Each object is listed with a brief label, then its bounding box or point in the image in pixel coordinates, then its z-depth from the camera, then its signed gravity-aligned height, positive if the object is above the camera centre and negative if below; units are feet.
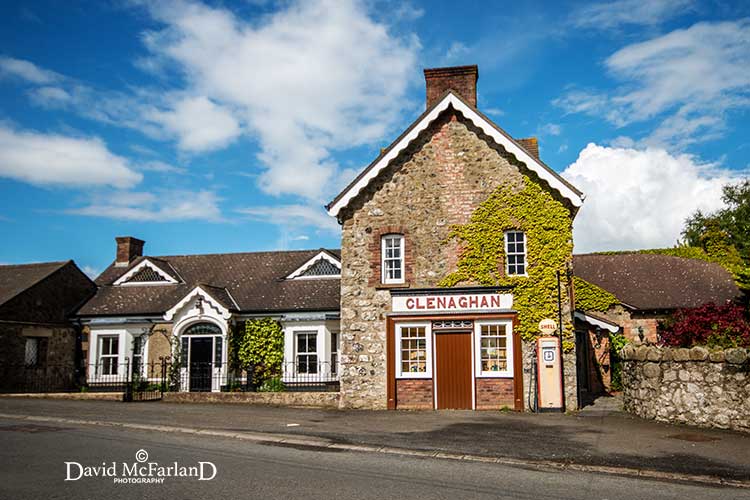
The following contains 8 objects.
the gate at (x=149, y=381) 77.05 -5.13
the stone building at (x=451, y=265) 60.95 +7.76
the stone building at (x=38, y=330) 84.23 +1.97
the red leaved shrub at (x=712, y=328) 50.11 +1.03
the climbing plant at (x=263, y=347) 81.25 -0.61
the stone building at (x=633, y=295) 82.48 +6.43
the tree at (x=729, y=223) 163.91 +33.67
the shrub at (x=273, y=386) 78.89 -5.55
